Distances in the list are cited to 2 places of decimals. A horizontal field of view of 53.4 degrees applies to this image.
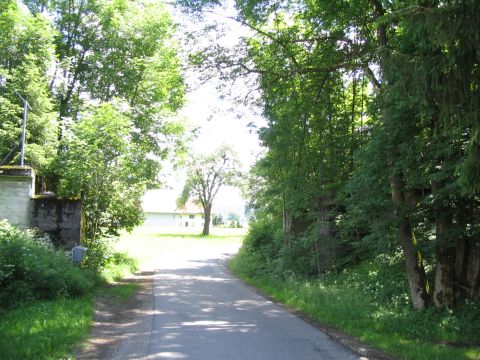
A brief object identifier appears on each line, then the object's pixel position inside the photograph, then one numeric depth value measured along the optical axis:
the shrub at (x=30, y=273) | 9.92
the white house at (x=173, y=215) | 97.08
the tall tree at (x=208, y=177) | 67.62
